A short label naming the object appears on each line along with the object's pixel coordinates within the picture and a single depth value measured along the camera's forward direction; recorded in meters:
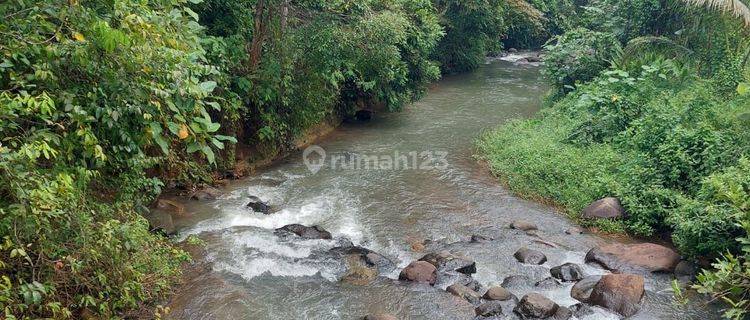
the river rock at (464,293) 7.45
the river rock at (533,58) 29.50
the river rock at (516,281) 7.88
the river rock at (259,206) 10.23
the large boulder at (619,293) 7.20
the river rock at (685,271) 8.01
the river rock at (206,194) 10.58
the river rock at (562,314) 7.00
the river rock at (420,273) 7.89
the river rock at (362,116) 17.23
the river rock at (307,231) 9.27
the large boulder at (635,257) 8.26
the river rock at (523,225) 9.80
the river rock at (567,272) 8.06
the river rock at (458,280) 7.83
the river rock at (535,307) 6.98
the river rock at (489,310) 7.07
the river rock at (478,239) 9.33
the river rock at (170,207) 9.77
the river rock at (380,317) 6.85
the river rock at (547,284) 7.85
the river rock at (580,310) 7.12
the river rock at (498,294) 7.47
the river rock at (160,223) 8.71
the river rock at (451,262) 8.24
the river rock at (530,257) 8.55
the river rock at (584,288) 7.55
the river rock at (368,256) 8.35
